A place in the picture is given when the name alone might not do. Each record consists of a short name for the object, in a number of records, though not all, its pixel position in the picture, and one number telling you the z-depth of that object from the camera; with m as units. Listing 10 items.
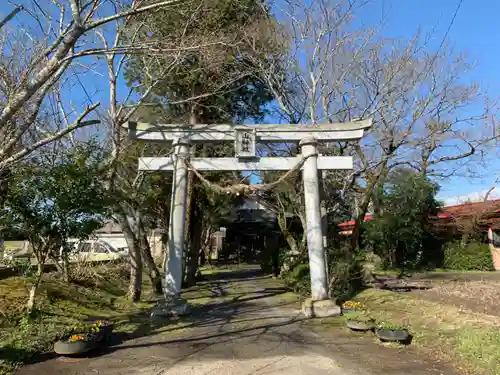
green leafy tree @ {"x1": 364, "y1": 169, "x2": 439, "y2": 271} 21.78
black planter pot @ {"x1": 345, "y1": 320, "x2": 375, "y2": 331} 7.82
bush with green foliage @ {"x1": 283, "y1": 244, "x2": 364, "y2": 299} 11.23
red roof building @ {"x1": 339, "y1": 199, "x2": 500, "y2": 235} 22.11
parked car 14.40
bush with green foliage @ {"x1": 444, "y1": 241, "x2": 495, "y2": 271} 21.36
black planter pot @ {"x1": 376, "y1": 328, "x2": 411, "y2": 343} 6.93
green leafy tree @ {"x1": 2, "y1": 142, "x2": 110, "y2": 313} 7.48
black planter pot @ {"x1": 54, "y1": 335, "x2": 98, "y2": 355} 6.07
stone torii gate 9.78
